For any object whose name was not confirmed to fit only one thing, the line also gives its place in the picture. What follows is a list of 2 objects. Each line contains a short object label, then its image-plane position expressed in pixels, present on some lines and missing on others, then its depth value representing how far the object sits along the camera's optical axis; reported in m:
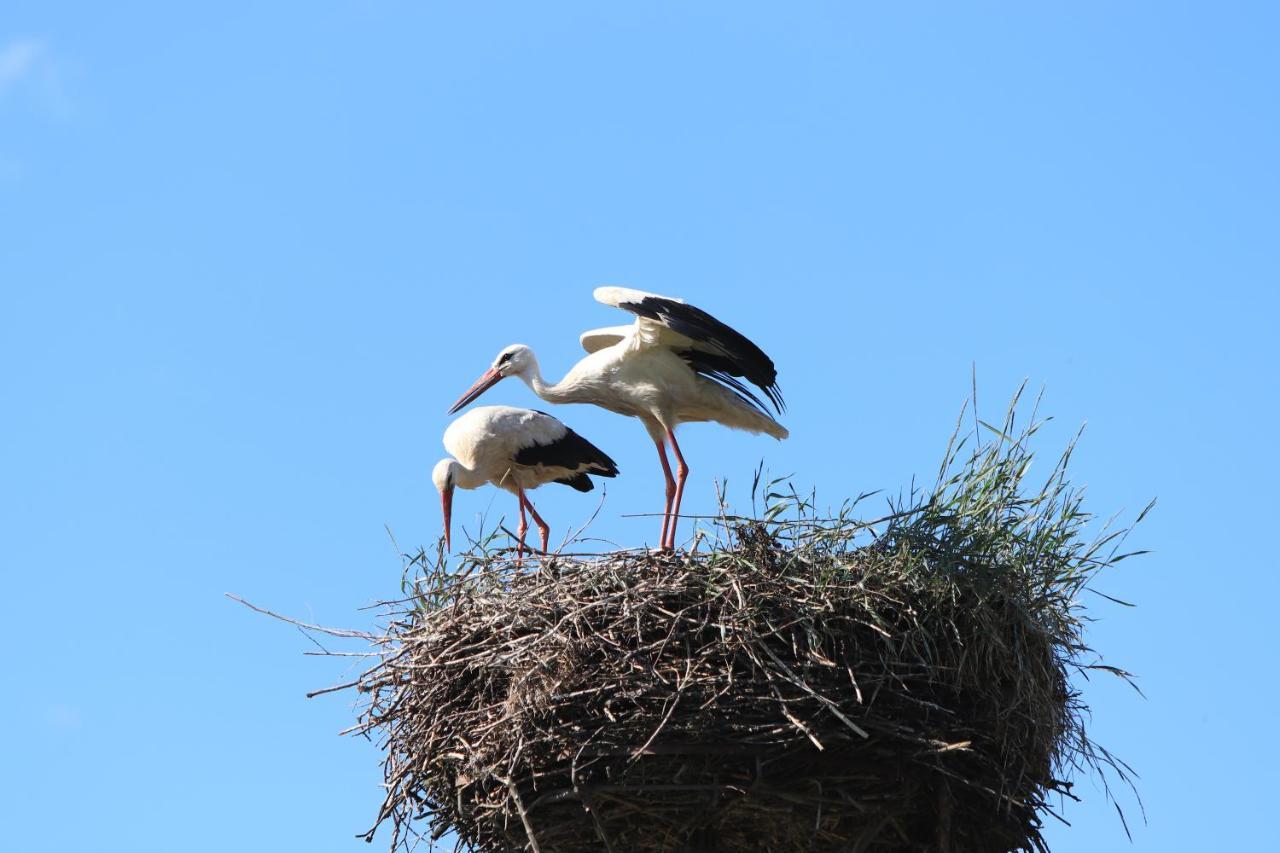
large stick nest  13.73
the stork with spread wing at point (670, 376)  18.11
